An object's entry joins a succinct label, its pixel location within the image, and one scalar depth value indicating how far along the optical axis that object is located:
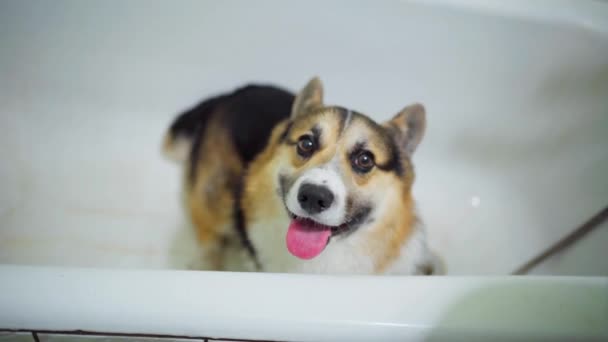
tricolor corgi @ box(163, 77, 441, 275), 0.77
